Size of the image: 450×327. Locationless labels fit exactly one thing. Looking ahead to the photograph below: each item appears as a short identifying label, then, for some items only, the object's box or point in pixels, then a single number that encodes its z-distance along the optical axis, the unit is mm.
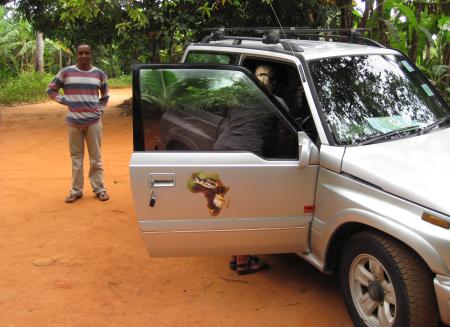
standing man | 5695
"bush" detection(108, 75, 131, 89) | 24866
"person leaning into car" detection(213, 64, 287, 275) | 3396
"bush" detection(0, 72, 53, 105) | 17156
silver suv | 2793
